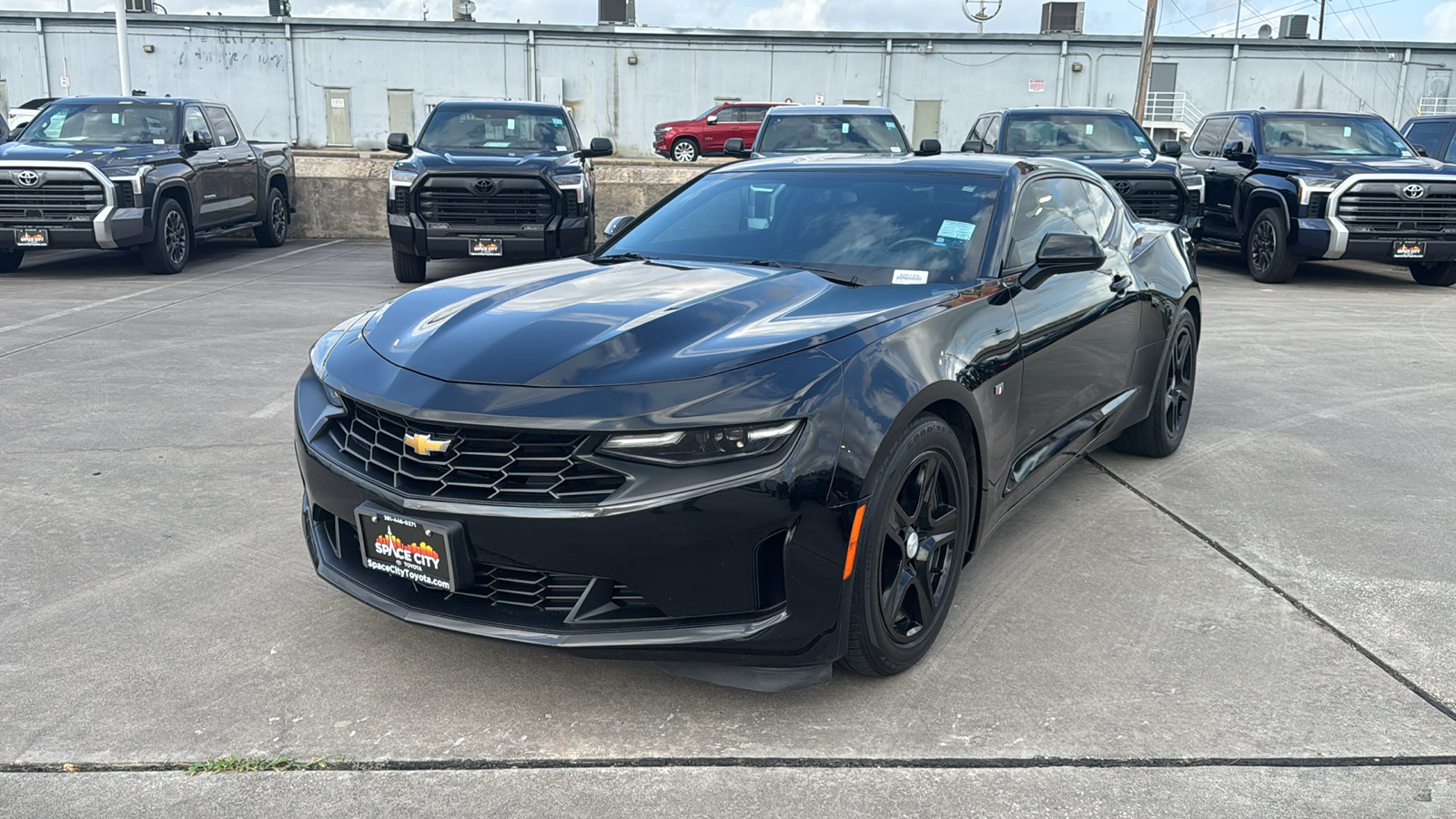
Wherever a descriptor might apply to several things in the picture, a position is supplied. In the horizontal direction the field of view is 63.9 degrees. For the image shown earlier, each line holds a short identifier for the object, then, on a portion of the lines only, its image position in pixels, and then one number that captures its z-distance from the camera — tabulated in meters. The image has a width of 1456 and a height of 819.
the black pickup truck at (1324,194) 11.74
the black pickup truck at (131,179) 11.27
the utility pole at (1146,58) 27.36
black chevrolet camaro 2.81
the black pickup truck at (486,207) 11.11
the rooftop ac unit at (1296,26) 43.78
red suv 30.64
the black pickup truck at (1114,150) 12.39
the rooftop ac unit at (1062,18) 39.75
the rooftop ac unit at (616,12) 39.25
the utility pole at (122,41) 22.12
